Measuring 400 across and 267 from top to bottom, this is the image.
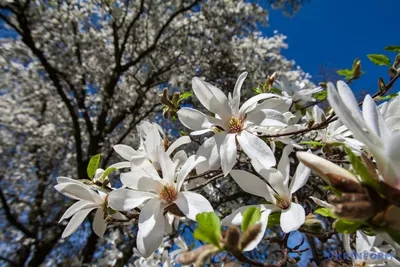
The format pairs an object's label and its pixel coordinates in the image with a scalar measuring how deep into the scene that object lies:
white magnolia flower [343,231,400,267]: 0.63
